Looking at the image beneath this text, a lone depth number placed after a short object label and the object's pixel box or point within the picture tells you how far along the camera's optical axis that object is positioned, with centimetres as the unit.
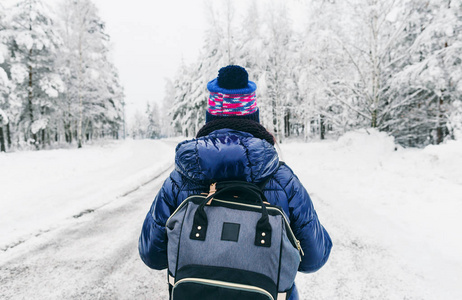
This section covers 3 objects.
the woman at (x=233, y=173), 119
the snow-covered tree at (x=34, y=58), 1565
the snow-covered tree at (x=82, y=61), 1952
